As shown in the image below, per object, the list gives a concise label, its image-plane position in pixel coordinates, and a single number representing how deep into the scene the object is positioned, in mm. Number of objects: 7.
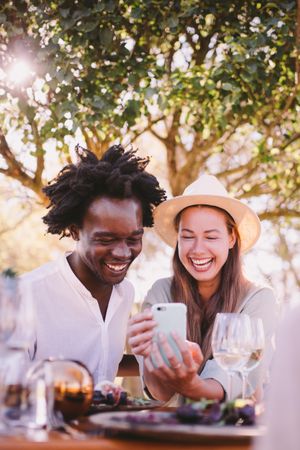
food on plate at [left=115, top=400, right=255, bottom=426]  1783
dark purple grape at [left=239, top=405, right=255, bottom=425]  1920
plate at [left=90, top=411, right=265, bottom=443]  1630
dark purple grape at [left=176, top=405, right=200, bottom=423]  1796
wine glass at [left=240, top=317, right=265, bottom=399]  2402
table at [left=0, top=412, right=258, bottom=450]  1636
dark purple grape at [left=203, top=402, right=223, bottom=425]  1796
